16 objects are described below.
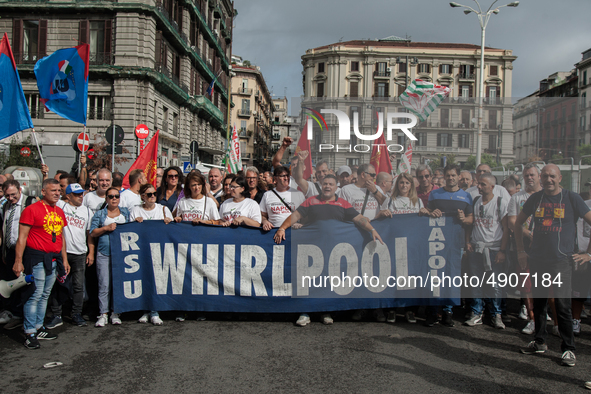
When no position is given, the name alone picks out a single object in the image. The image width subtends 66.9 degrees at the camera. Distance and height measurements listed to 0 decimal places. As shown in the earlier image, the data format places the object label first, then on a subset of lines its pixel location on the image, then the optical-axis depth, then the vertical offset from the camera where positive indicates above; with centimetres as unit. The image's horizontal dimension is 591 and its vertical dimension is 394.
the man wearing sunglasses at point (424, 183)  584 +15
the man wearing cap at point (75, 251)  541 -76
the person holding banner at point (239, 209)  566 -22
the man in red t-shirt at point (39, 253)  472 -69
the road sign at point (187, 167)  2046 +111
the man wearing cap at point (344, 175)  518 +22
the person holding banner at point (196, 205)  576 -18
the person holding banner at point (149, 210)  569 -25
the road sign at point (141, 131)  1447 +193
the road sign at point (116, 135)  1013 +126
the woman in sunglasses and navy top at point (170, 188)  661 +4
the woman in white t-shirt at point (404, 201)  564 -9
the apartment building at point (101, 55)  2456 +759
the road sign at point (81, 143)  938 +101
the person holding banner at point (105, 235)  552 -57
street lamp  1944 +803
